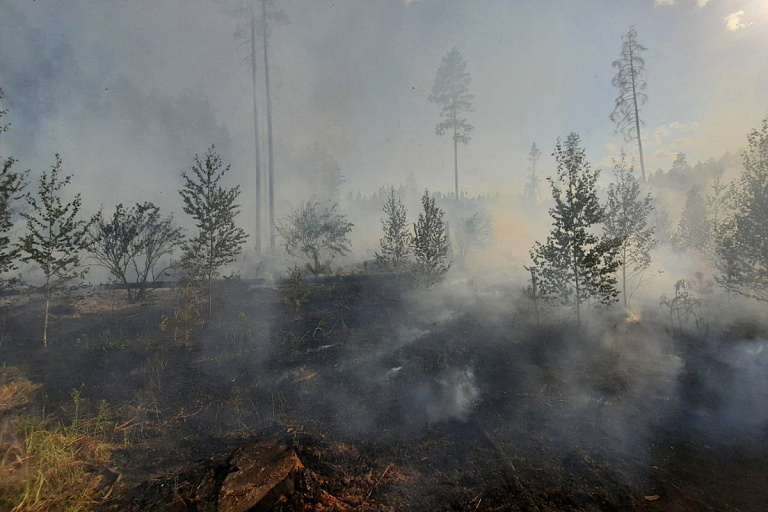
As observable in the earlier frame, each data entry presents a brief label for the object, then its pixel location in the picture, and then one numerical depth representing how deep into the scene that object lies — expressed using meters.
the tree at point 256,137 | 28.48
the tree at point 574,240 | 10.27
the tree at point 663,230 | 22.83
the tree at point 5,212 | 9.27
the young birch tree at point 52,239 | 9.19
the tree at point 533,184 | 63.94
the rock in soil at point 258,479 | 3.94
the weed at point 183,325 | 10.67
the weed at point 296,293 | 14.49
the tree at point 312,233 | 20.02
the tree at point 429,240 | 15.02
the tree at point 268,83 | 27.75
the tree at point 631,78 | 23.83
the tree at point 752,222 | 11.47
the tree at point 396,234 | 16.98
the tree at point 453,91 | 31.36
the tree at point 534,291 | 11.41
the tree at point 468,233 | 30.14
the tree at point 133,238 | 13.83
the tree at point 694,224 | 20.45
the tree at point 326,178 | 44.47
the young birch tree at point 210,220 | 12.17
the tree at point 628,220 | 14.29
